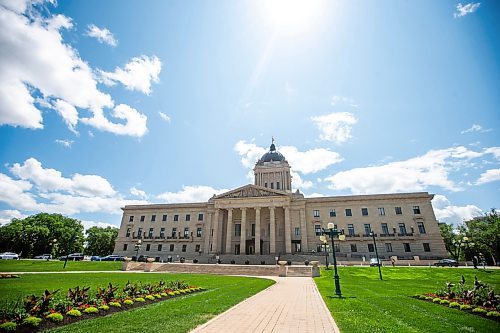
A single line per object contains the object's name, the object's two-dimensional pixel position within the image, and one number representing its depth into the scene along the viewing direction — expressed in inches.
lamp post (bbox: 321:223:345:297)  570.6
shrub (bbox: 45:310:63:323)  282.2
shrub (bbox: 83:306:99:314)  326.6
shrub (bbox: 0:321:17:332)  239.3
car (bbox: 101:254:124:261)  2065.7
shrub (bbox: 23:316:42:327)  257.1
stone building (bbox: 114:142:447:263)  1878.7
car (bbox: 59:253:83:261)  2105.8
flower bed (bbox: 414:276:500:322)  357.3
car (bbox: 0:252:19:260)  1928.2
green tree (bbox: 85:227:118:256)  3198.8
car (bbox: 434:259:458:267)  1487.0
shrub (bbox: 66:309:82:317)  308.2
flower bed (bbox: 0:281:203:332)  259.0
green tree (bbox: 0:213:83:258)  2546.8
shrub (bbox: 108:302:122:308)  373.7
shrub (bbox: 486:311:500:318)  333.4
